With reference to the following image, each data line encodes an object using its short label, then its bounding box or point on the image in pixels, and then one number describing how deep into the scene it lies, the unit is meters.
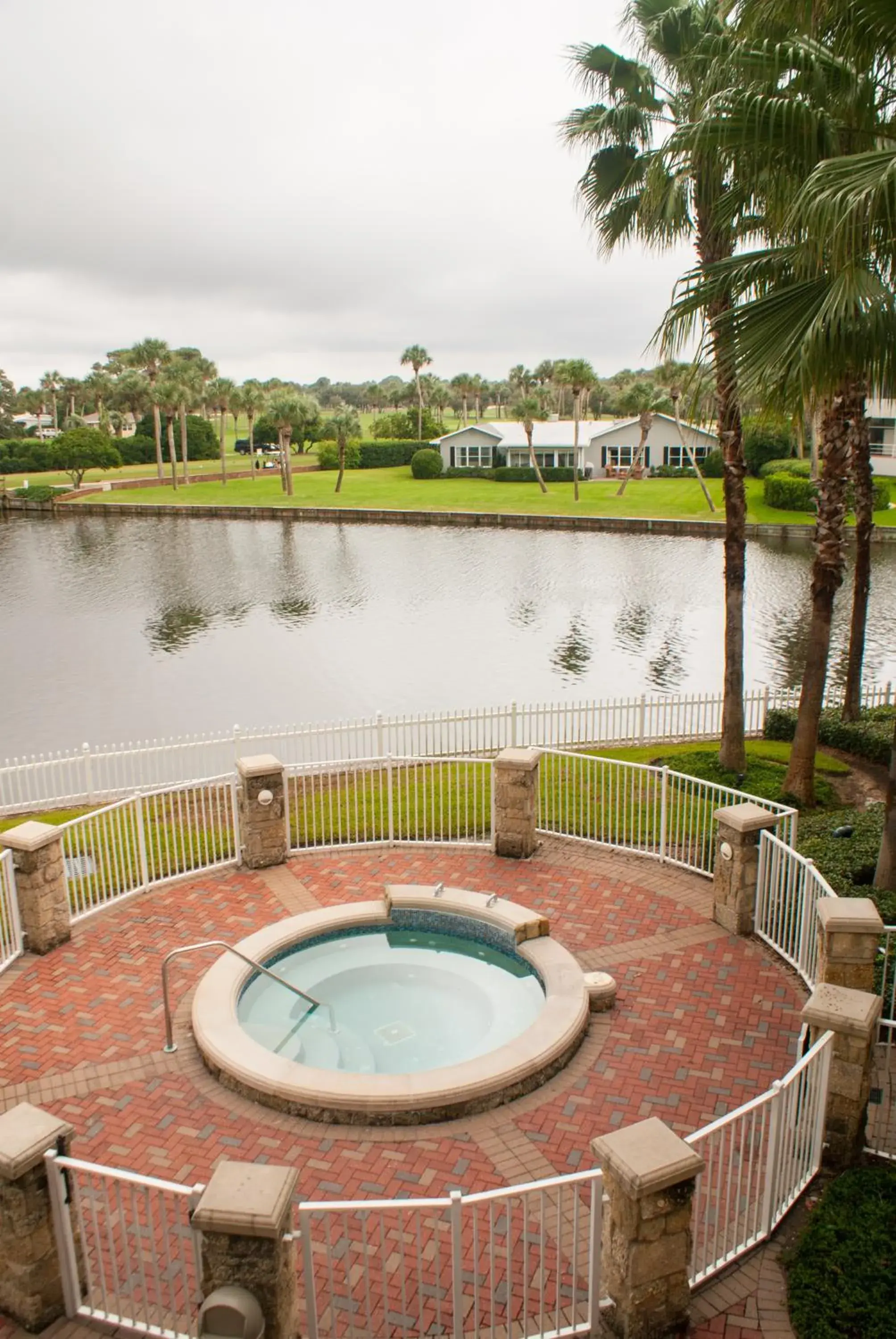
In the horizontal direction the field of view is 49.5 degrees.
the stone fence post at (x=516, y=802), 12.44
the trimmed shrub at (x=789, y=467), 59.53
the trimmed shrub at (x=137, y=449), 96.50
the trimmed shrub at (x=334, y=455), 90.06
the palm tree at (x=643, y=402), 65.81
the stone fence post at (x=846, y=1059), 6.93
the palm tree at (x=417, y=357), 97.75
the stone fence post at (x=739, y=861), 10.55
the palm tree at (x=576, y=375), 62.97
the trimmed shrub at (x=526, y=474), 78.06
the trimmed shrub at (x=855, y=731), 17.30
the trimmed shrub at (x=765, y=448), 64.38
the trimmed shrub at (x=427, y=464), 82.12
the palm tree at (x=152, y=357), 77.12
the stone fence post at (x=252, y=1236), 5.06
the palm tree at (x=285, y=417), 74.50
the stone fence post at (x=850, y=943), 8.06
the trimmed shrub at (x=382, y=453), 92.31
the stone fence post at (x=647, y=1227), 5.39
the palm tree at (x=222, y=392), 83.50
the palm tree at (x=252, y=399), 83.75
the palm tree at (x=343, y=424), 78.12
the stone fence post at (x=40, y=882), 10.09
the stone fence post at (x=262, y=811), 12.02
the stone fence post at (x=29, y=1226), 5.61
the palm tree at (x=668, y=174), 13.91
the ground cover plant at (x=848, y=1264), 5.67
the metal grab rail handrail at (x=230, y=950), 8.49
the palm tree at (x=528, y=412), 72.88
